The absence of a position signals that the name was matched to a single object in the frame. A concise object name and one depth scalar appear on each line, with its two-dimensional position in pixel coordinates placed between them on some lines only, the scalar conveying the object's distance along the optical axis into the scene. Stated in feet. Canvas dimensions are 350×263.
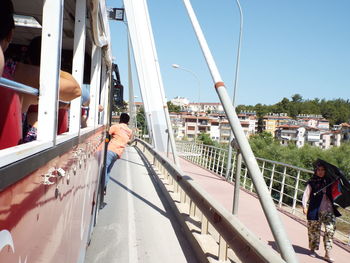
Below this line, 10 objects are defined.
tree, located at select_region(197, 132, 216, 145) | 269.25
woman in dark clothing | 18.38
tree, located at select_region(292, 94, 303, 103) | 644.85
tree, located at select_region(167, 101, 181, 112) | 534.04
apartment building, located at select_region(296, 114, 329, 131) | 508.94
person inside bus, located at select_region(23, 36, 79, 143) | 6.61
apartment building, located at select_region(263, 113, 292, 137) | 528.05
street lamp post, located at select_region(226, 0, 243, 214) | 12.82
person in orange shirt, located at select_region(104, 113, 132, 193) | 23.48
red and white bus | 4.13
